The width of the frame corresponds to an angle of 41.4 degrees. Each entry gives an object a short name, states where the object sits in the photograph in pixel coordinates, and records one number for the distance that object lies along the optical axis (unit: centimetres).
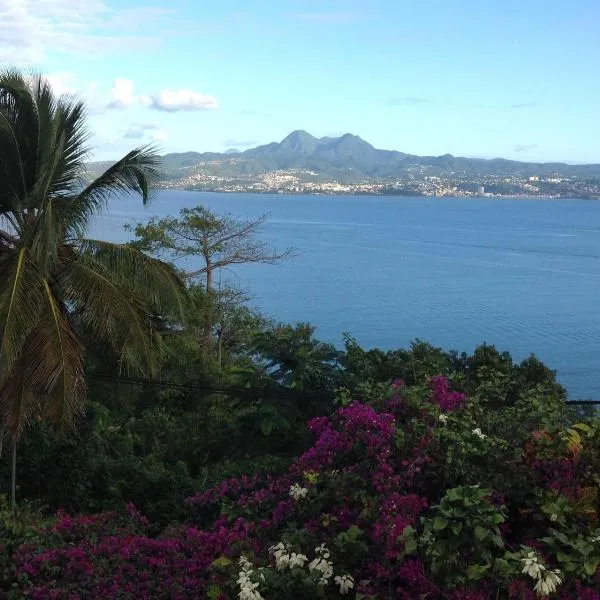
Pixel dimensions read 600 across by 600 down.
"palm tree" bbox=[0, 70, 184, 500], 736
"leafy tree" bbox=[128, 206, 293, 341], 2012
